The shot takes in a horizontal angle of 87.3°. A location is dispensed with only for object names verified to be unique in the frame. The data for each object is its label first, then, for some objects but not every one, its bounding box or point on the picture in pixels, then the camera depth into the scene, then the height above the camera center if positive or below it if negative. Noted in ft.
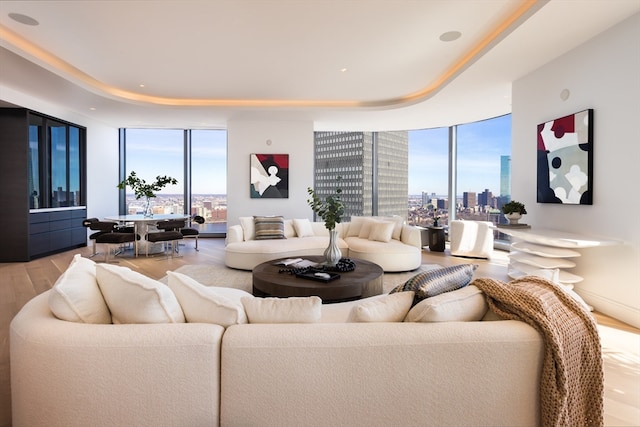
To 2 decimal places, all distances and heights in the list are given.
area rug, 14.49 -3.51
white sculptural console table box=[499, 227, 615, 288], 10.80 -1.65
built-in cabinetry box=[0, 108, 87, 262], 18.48 +1.03
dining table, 20.12 -1.29
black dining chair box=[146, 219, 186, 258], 19.51 -1.90
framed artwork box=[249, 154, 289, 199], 23.30 +1.89
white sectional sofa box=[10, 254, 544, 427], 4.14 -2.16
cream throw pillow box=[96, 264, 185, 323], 4.60 -1.36
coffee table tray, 10.90 -2.47
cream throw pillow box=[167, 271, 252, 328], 4.71 -1.49
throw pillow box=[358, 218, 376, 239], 18.78 -1.44
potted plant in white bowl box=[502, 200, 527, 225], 14.15 -0.32
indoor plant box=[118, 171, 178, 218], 21.89 +0.98
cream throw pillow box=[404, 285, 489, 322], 4.63 -1.49
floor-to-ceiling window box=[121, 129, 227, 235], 28.53 +2.98
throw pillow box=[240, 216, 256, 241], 18.57 -1.45
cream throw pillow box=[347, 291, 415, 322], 4.82 -1.57
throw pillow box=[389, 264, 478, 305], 5.32 -1.31
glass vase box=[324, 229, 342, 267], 12.91 -1.95
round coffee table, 10.39 -2.64
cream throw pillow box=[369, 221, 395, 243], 17.75 -1.55
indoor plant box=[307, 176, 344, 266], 12.78 -0.61
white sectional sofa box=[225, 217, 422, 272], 16.62 -2.11
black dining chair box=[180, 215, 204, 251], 22.52 -2.03
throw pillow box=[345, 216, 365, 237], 19.53 -1.41
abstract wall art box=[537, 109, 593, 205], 11.49 +1.64
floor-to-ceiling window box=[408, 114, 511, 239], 22.06 +2.33
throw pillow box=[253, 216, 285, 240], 18.51 -1.44
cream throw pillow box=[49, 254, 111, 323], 4.61 -1.38
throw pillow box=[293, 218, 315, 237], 19.27 -1.48
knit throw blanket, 4.25 -1.95
